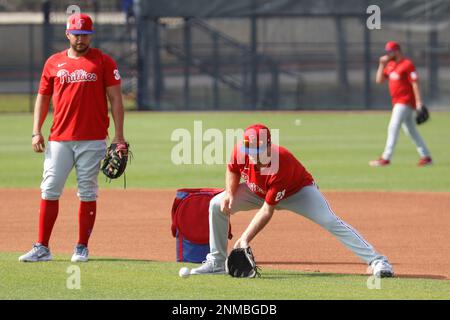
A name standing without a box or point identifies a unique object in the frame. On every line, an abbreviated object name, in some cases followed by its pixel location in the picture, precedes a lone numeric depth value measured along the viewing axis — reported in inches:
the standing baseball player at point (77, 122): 785.6
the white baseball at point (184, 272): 725.3
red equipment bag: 816.9
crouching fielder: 719.7
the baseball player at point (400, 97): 1523.1
